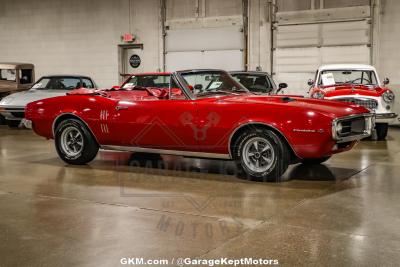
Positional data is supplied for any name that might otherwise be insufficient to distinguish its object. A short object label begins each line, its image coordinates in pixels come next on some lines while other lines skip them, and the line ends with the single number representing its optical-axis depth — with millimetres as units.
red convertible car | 5719
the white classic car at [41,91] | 12602
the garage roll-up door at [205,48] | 15750
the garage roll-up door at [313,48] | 13992
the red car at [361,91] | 10195
